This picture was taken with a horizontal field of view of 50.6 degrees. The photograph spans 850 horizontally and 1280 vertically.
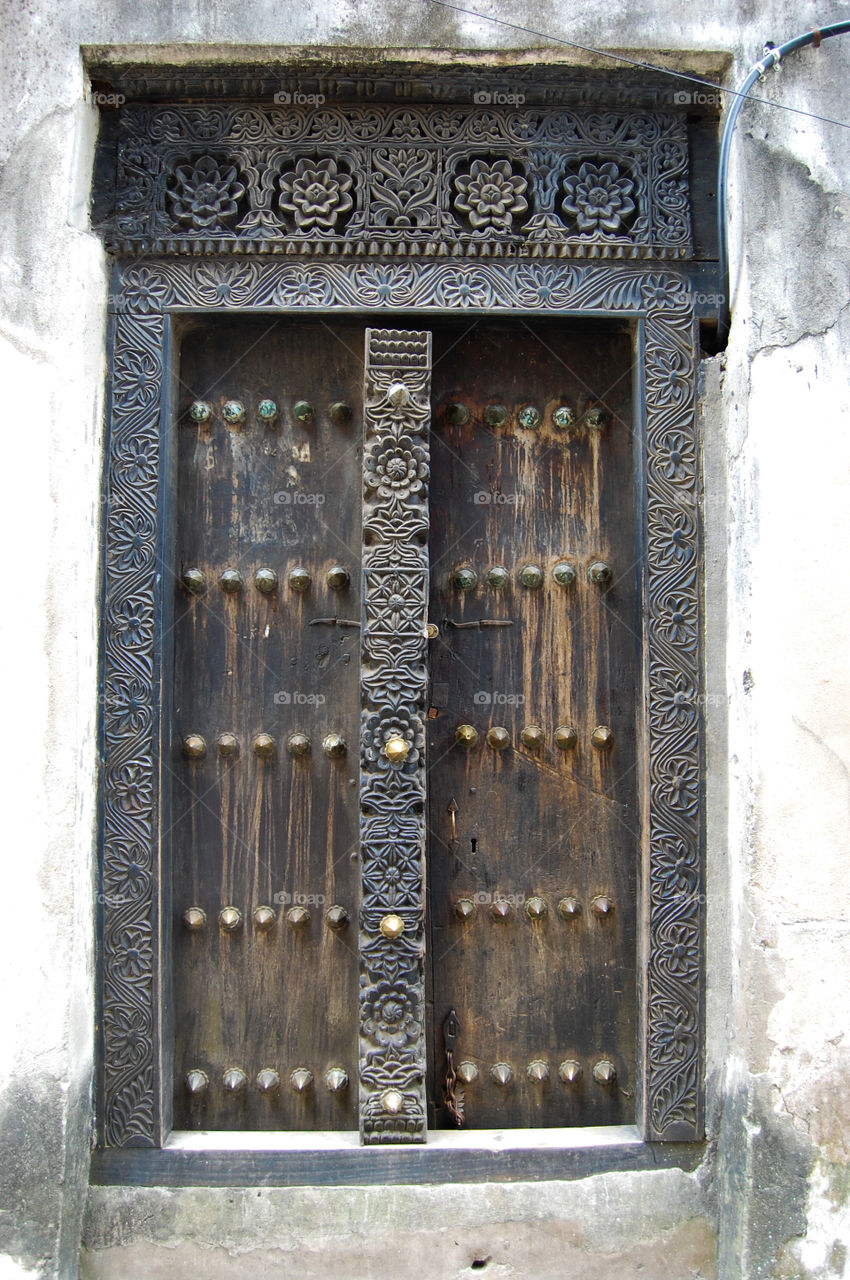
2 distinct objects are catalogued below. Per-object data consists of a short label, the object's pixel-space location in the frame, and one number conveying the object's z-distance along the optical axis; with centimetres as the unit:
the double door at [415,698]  248
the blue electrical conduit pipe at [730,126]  232
